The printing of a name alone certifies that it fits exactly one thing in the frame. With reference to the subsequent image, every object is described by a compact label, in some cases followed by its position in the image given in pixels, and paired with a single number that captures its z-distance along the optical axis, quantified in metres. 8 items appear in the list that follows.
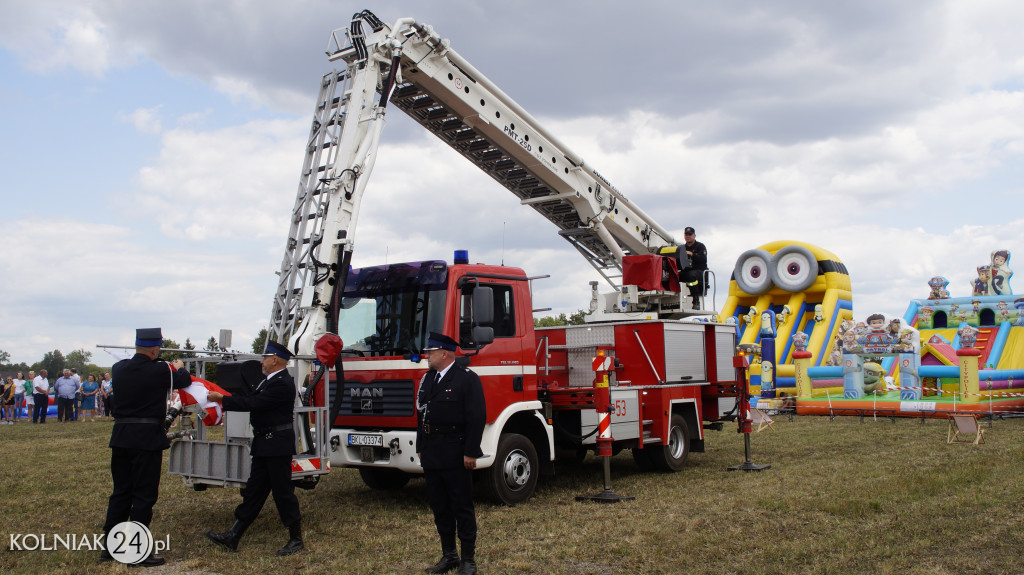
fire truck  8.34
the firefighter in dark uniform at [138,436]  6.58
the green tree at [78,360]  114.06
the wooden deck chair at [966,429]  13.01
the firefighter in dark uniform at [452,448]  6.06
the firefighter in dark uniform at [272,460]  6.79
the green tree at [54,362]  111.24
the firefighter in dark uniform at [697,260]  13.08
